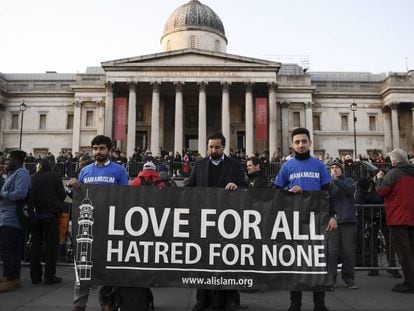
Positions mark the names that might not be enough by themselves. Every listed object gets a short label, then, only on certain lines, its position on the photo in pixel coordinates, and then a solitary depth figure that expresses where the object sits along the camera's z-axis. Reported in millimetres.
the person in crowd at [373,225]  8680
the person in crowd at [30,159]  18461
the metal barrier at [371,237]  8664
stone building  37250
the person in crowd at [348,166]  22141
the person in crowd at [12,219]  6875
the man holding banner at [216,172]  5621
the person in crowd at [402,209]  6891
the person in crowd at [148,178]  6517
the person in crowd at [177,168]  25297
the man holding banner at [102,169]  5496
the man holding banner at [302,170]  5441
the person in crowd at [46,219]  7363
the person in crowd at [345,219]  7320
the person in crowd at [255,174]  7558
